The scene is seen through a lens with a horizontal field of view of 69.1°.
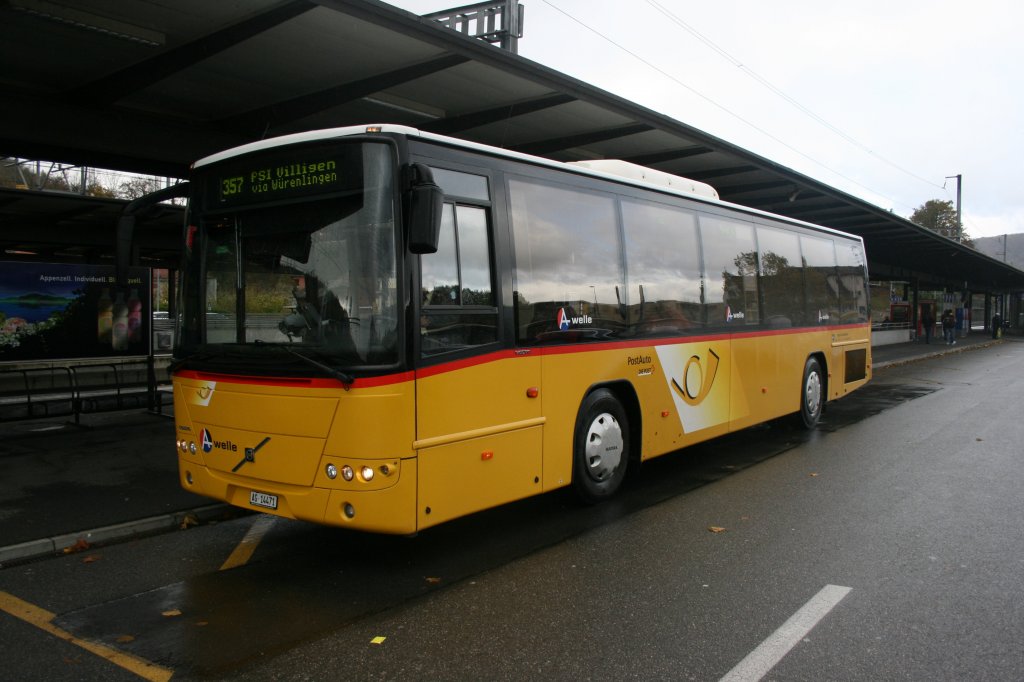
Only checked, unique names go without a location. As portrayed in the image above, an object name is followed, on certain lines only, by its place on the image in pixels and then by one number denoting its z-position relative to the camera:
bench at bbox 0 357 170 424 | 10.73
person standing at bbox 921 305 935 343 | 41.09
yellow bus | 5.04
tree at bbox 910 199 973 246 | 93.81
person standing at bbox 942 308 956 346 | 40.44
